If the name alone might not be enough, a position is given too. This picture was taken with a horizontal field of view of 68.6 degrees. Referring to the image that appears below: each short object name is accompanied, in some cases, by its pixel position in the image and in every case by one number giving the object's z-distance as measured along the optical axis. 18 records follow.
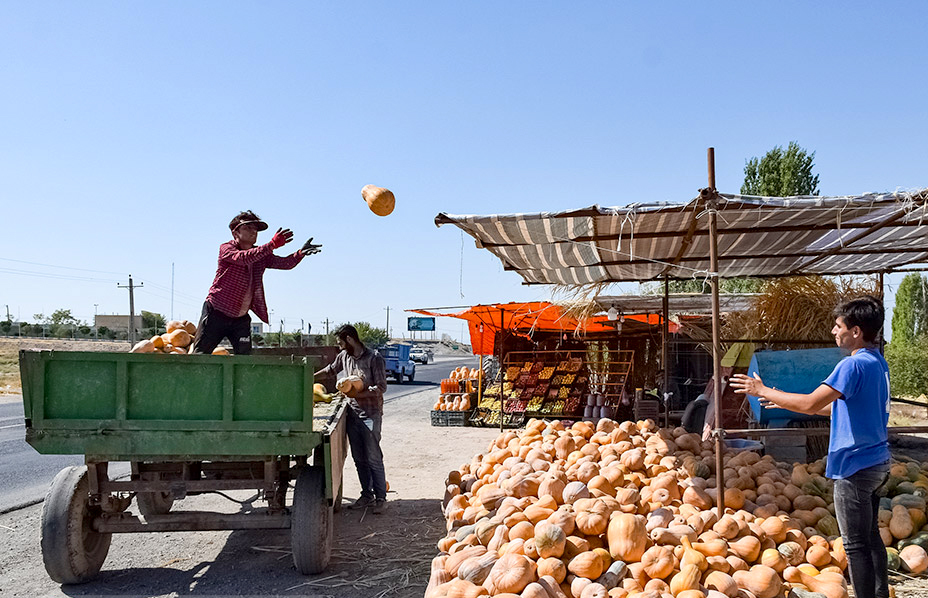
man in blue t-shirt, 3.78
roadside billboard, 52.51
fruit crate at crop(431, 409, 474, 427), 15.89
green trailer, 4.84
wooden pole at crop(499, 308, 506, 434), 14.24
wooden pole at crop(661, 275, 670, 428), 9.02
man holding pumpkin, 7.46
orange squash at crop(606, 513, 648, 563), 4.11
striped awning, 5.64
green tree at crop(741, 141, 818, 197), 32.16
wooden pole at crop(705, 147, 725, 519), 5.12
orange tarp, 14.05
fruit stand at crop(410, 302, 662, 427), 14.59
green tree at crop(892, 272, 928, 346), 26.41
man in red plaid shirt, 6.17
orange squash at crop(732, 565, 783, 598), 3.91
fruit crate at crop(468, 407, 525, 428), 15.26
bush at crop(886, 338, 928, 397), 18.89
